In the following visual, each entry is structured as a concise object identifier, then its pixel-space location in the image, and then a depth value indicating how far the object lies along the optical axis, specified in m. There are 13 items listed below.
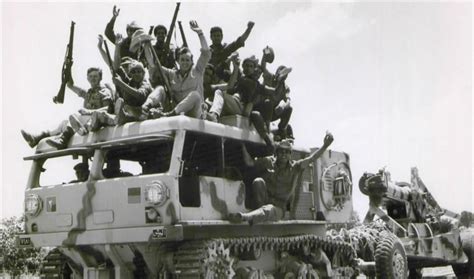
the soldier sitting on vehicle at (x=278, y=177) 11.30
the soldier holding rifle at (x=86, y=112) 11.32
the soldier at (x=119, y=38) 12.98
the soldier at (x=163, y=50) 12.77
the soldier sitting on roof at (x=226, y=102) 11.34
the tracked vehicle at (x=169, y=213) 9.79
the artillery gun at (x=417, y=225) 16.53
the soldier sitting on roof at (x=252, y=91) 12.20
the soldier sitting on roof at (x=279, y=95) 12.77
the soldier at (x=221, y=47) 13.23
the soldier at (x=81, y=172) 11.84
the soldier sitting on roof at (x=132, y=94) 10.71
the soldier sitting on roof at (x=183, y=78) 10.82
